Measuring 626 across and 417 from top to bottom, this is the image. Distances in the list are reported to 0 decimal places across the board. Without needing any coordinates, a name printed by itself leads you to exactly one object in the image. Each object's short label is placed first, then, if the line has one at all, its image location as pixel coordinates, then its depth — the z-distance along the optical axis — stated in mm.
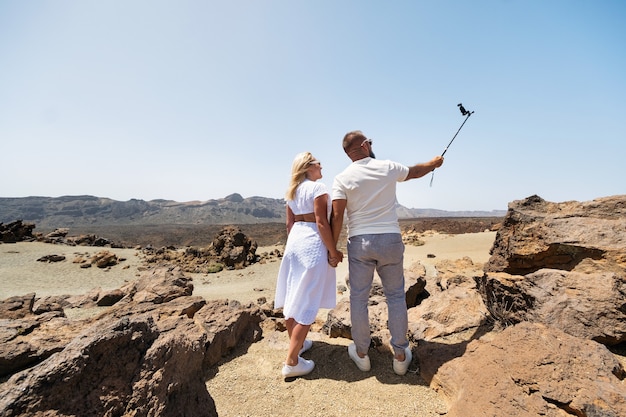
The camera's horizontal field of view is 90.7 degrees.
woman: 2908
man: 2809
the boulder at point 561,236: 3647
